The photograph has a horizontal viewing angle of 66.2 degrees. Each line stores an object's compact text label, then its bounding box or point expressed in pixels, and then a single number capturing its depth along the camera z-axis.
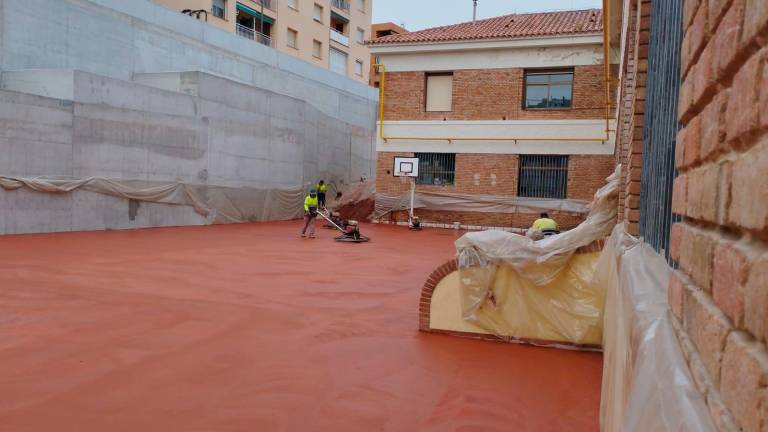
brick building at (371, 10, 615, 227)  19.91
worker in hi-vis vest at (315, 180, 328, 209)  25.64
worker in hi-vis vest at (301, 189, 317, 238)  16.59
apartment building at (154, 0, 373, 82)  34.44
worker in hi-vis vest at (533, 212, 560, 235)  9.01
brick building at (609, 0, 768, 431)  0.84
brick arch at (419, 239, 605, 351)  5.81
